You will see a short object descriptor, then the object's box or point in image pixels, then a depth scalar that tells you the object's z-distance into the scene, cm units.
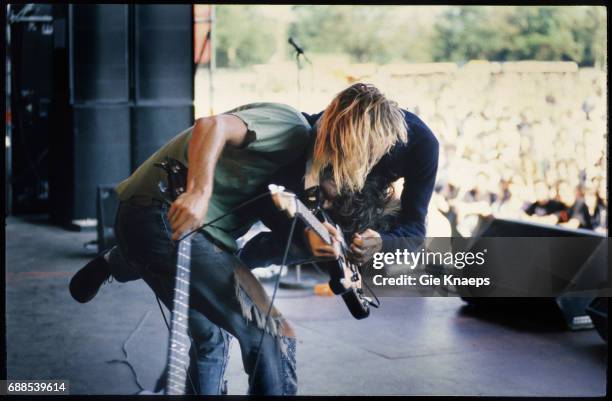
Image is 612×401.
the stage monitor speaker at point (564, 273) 377
